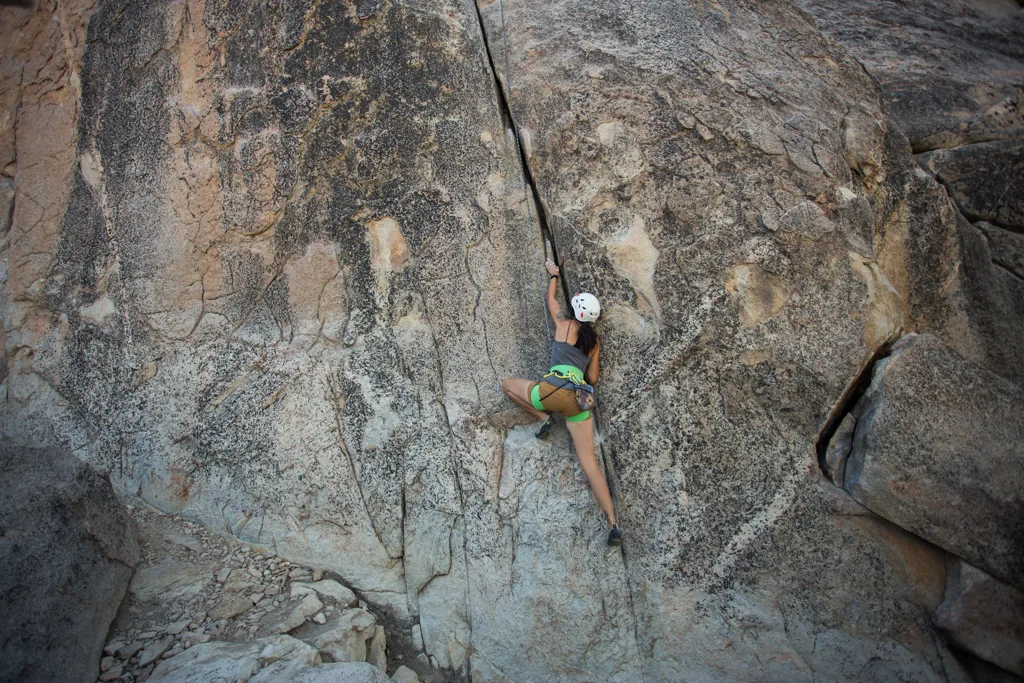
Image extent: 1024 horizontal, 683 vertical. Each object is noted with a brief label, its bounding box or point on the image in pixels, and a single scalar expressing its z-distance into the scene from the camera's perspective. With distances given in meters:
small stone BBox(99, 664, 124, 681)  2.96
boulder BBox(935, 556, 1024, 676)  3.01
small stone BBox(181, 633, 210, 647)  3.16
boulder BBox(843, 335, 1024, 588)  3.04
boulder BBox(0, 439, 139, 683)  2.72
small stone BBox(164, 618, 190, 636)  3.21
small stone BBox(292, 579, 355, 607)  3.55
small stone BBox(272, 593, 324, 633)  3.33
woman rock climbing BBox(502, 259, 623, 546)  3.29
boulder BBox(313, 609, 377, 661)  3.29
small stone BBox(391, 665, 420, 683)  3.50
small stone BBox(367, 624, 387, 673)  3.51
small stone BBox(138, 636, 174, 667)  3.04
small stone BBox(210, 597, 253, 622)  3.32
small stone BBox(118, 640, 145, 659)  3.06
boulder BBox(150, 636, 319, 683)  2.95
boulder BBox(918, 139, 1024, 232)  3.46
